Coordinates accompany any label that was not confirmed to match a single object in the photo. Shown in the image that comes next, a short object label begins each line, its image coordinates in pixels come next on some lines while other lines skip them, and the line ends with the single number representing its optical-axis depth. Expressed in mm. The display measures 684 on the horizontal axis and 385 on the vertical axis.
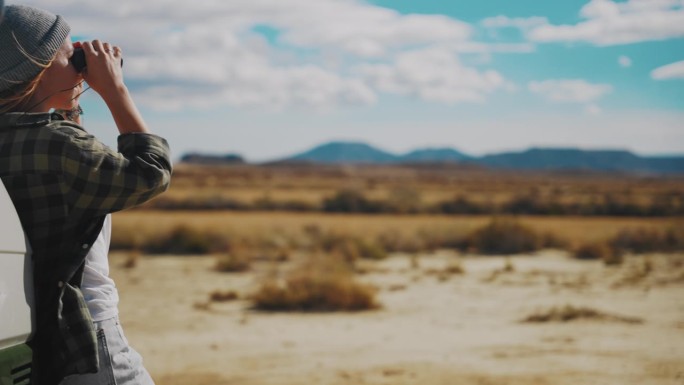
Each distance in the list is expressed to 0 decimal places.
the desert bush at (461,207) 43031
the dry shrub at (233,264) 18297
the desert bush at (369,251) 20891
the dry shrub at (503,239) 22531
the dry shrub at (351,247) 19875
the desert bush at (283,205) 42969
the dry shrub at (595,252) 20828
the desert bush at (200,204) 42062
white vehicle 1995
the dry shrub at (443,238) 23453
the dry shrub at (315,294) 13188
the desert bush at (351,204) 42031
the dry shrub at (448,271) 17391
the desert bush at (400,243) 22562
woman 2129
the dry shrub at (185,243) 22031
